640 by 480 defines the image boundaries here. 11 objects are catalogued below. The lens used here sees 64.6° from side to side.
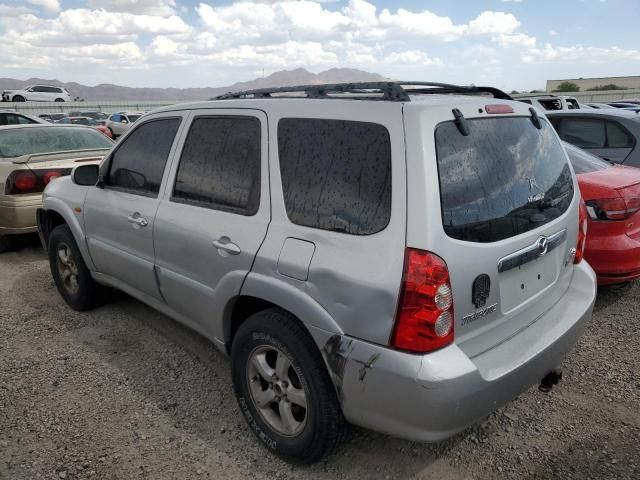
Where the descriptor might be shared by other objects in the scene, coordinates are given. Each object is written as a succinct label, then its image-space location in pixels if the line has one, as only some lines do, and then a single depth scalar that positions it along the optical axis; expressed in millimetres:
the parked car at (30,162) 5770
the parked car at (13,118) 12484
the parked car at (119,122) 23953
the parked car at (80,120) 23881
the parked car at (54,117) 26900
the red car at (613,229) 3867
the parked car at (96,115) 29664
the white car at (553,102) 12508
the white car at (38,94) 38156
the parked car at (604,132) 6062
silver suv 1981
